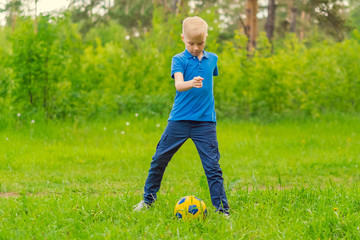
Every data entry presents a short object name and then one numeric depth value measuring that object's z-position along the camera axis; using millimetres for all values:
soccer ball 7102
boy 7242
